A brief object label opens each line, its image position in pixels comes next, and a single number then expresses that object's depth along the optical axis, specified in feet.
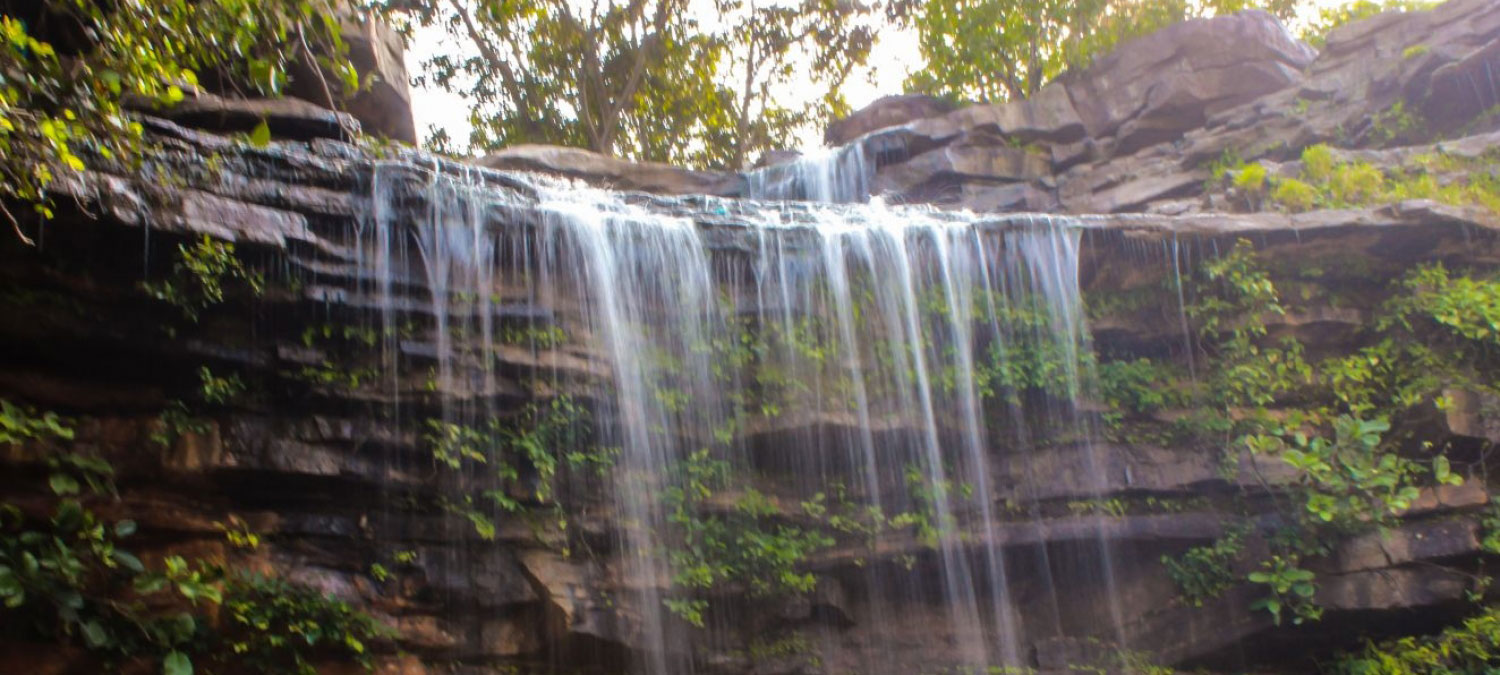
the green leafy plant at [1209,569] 31.60
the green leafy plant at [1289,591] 29.86
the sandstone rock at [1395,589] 29.35
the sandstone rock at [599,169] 40.24
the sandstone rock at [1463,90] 41.11
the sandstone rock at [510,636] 26.25
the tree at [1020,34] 56.13
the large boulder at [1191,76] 47.44
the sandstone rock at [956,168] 45.34
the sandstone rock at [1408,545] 29.89
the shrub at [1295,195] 37.37
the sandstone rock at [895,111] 53.11
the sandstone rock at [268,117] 28.12
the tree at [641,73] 58.08
